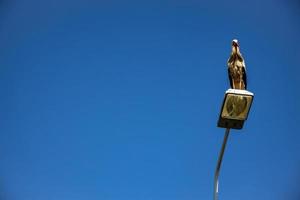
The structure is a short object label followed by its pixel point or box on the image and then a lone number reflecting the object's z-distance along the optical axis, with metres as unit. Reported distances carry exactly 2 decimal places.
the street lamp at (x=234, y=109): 14.71
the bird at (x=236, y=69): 16.15
